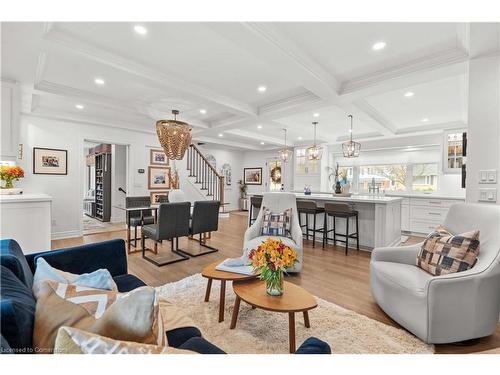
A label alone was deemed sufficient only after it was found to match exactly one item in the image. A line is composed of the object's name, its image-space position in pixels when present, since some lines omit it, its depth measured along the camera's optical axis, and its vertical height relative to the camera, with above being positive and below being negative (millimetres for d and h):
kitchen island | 4145 -602
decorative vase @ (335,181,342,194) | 5133 -59
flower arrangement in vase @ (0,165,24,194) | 3461 +91
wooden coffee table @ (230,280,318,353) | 1702 -850
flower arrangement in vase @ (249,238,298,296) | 1815 -581
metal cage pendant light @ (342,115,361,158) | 5207 +780
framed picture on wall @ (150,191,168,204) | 6859 -359
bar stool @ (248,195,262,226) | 5605 -416
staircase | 7986 +273
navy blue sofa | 725 -510
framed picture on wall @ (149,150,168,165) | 6798 +721
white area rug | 1801 -1186
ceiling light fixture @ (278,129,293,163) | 6885 +860
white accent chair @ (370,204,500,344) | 1777 -844
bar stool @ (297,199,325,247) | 4656 -454
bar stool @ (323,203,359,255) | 4223 -499
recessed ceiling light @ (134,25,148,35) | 2381 +1510
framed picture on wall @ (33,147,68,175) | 4996 +442
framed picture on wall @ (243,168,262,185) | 10477 +358
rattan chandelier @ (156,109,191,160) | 4055 +802
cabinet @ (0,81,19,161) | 3328 +848
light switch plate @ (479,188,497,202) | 2363 -74
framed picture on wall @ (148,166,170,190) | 6798 +151
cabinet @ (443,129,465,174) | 5617 +822
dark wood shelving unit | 7328 -195
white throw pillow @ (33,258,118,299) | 1145 -465
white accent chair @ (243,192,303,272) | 3225 -603
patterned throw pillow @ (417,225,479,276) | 1949 -554
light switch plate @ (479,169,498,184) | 2359 +106
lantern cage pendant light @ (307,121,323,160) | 5755 +774
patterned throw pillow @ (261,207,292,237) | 3494 -567
